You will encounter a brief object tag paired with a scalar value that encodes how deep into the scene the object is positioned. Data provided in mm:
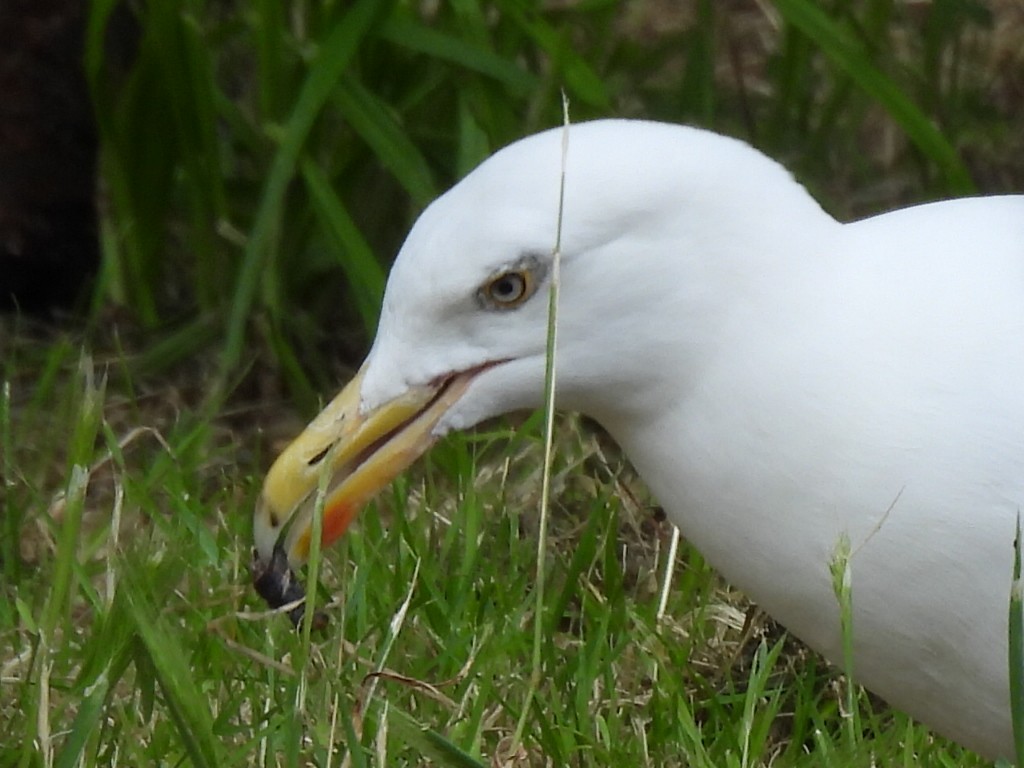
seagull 4517
